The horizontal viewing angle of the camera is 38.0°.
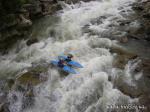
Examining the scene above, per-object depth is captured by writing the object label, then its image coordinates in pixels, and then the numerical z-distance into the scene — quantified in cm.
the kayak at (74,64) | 905
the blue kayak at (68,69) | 872
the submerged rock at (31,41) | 1141
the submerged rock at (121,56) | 890
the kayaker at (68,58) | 929
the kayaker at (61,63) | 907
